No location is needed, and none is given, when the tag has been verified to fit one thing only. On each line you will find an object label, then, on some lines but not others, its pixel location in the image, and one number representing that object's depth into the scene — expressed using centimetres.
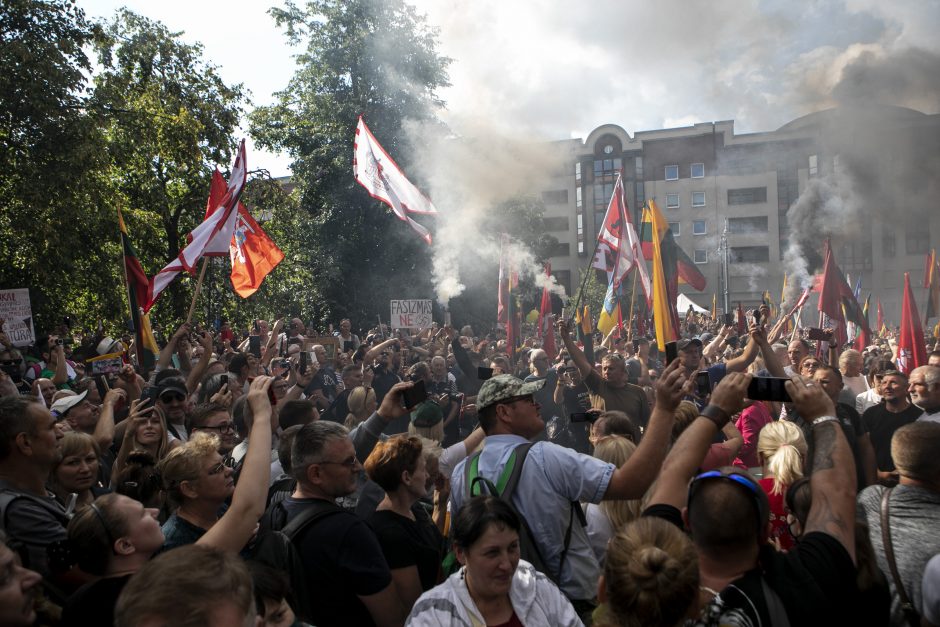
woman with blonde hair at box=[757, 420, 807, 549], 393
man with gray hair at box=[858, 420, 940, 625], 280
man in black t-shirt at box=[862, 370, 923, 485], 611
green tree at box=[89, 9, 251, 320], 2141
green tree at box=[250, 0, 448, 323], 2795
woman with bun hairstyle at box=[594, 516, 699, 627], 212
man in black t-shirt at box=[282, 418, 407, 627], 311
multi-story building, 5181
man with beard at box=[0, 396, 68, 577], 334
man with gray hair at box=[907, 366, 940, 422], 578
